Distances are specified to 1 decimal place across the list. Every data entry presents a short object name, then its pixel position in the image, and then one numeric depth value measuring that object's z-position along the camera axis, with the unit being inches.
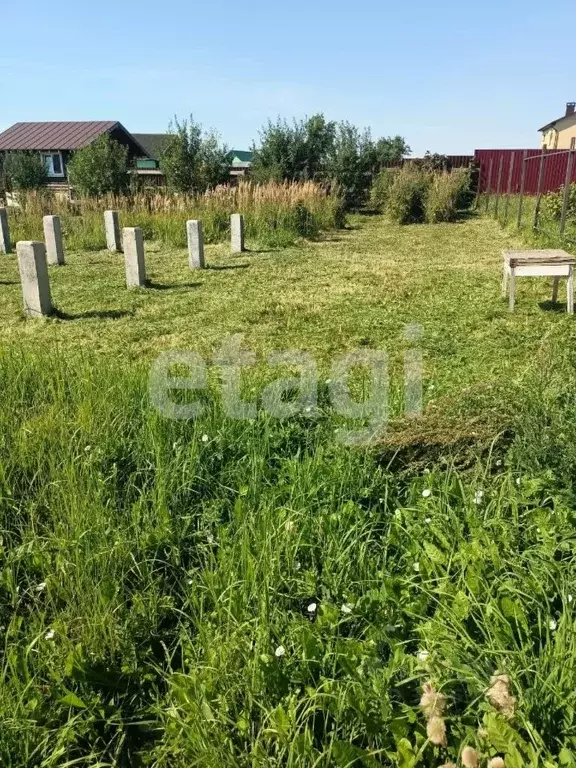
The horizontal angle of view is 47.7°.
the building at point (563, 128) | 1669.5
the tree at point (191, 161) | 771.4
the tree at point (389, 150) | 881.5
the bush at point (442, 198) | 695.7
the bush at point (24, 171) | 996.6
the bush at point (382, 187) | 775.7
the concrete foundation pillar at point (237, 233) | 439.6
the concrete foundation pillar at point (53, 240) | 413.1
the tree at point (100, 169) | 764.6
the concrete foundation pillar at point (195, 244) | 371.6
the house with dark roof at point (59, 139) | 1373.0
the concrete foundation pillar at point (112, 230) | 479.2
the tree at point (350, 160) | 853.2
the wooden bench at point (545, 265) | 226.5
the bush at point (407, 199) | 704.4
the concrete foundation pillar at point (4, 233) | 481.7
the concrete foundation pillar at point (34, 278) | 251.0
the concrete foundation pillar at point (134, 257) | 312.8
